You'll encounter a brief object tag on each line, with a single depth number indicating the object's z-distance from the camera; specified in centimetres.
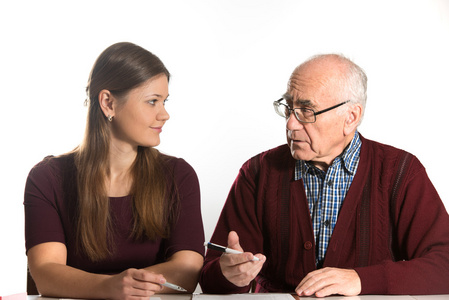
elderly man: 212
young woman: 213
